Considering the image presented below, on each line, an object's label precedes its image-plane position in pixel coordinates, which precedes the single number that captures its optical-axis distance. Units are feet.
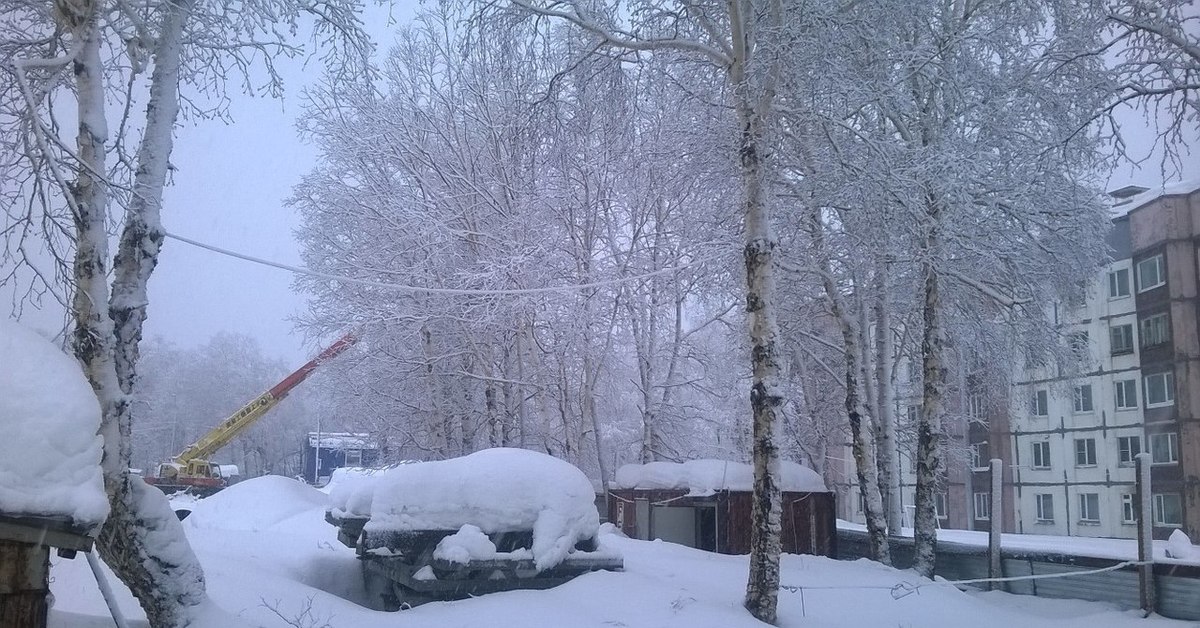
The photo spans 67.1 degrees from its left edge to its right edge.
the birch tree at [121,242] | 20.08
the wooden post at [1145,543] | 30.35
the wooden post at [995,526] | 36.63
